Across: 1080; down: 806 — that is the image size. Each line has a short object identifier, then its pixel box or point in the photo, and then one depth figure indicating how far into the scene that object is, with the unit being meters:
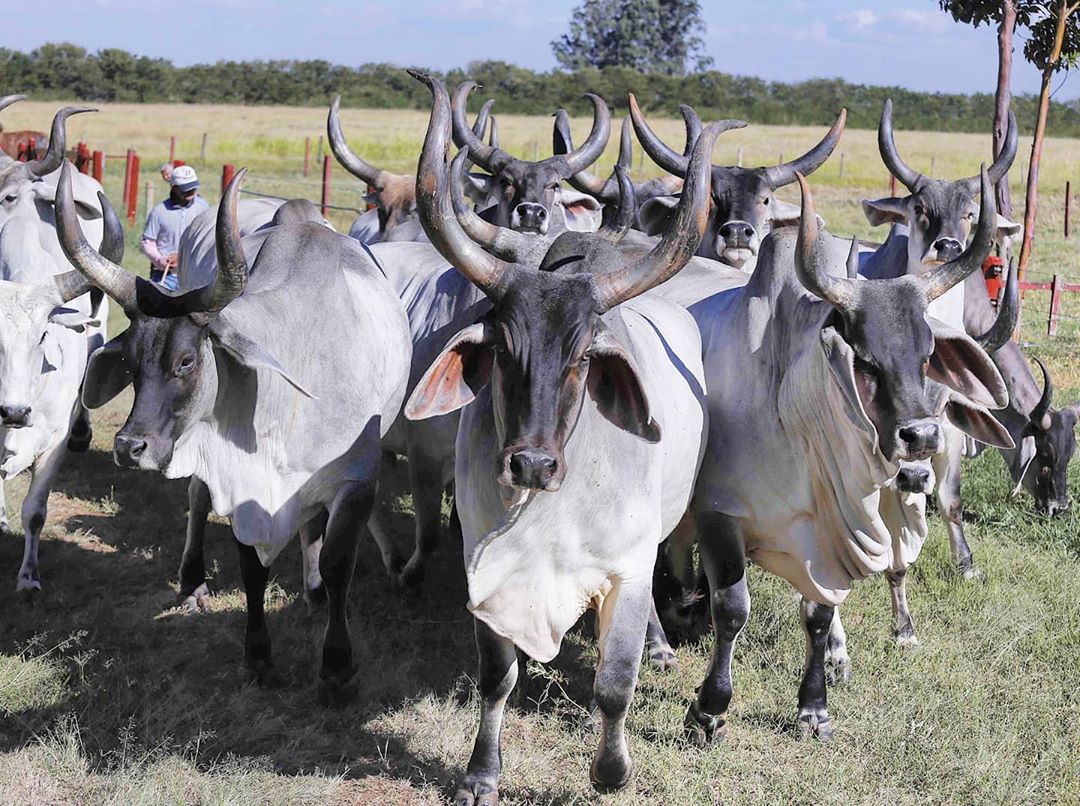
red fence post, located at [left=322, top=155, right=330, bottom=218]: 18.84
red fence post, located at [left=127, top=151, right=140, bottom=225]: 20.66
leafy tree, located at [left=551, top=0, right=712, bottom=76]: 76.81
